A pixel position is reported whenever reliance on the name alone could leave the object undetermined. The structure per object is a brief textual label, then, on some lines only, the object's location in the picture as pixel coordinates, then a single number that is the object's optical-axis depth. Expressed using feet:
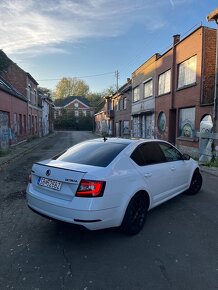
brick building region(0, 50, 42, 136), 80.45
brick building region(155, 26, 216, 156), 41.86
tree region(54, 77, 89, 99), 300.20
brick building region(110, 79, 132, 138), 93.61
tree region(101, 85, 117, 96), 260.81
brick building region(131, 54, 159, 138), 67.26
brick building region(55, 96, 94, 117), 262.88
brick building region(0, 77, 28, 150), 55.31
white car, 11.72
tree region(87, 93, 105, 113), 267.59
